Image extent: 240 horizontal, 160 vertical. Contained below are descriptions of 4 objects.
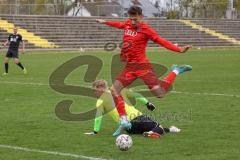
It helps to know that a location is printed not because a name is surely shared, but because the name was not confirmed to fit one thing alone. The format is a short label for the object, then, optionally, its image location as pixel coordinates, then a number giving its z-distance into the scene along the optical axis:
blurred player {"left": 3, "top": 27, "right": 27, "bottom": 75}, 27.37
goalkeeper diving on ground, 10.26
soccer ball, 8.83
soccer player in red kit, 10.57
